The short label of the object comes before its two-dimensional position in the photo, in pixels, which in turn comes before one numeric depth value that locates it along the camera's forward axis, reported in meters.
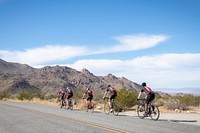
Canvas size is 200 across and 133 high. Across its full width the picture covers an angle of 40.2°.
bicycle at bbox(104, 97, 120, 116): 18.87
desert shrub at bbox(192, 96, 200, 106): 26.84
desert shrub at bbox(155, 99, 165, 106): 24.61
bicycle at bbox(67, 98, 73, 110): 24.41
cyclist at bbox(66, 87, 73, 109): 24.42
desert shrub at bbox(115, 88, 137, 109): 24.77
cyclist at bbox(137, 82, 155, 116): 15.55
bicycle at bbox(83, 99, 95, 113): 21.34
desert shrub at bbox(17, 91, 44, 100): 51.88
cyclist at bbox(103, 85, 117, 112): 19.12
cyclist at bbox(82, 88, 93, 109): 21.80
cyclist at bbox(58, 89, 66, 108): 26.46
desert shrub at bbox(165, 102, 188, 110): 21.50
